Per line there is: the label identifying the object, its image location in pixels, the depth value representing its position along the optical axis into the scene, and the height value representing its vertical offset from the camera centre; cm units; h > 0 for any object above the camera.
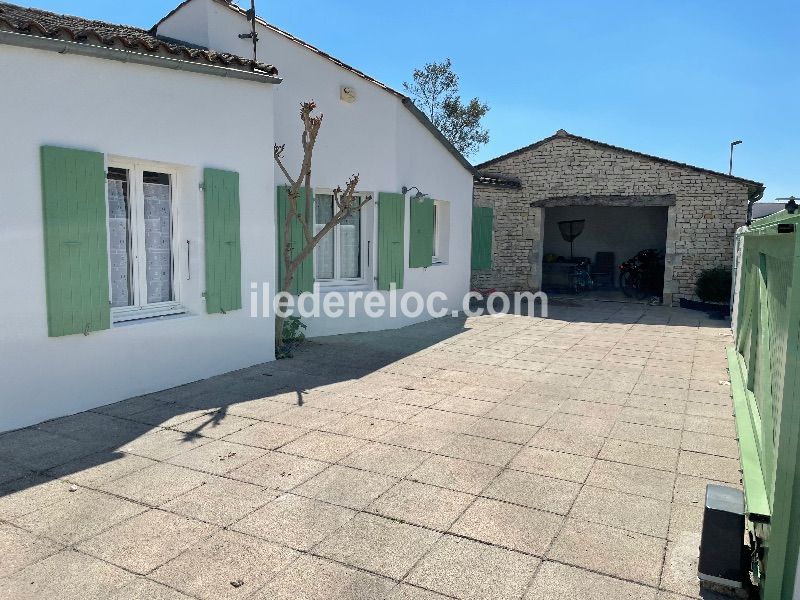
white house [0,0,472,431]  457 +53
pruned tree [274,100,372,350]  723 +48
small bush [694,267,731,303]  1279 -57
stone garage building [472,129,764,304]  1327 +144
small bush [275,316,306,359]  789 -109
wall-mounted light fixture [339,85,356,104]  875 +239
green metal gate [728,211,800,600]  233 -82
